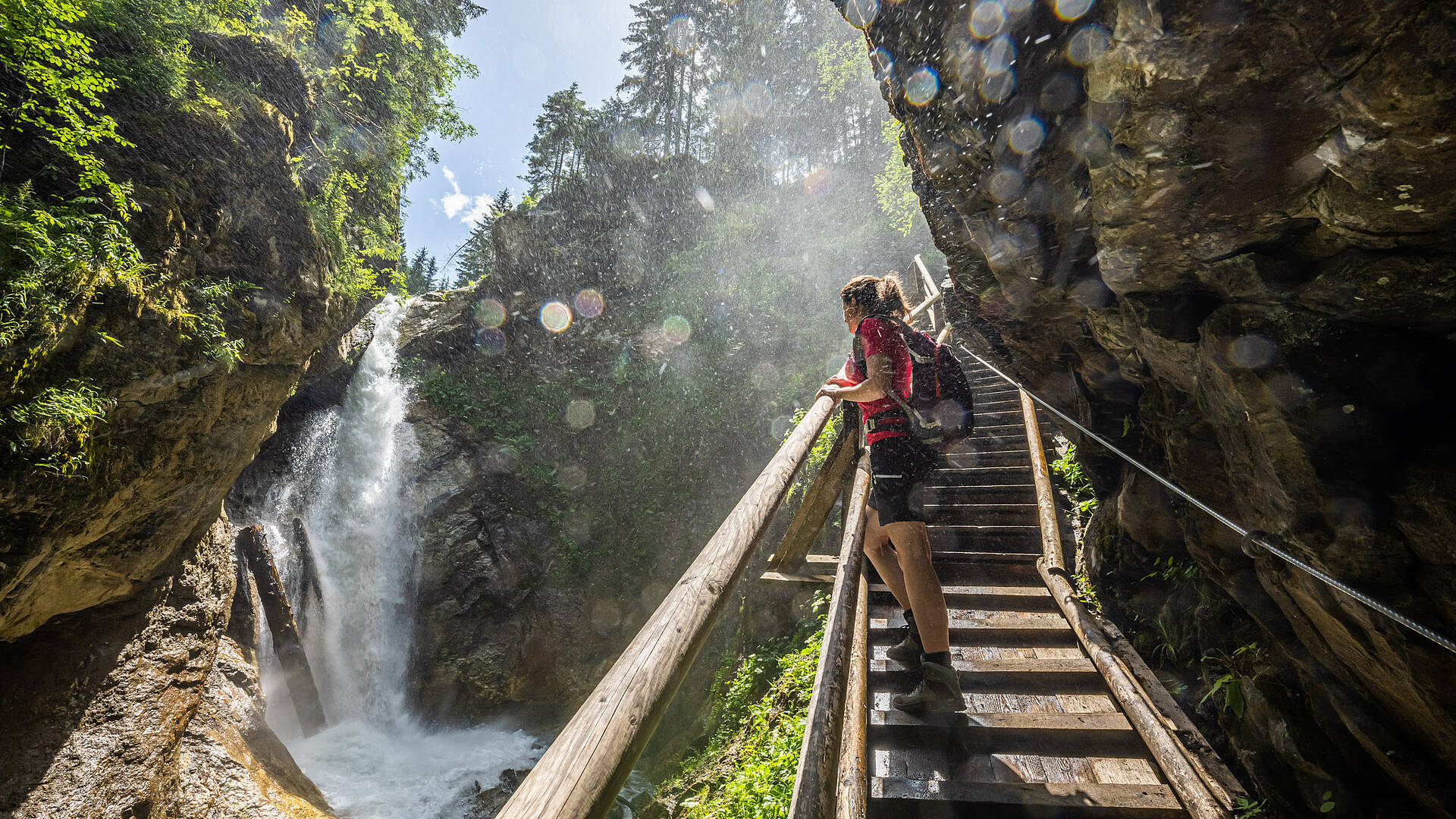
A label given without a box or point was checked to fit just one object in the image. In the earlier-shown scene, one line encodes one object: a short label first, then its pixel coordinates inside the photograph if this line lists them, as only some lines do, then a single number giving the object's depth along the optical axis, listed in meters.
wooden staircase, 2.08
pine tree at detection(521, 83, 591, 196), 22.09
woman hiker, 2.47
